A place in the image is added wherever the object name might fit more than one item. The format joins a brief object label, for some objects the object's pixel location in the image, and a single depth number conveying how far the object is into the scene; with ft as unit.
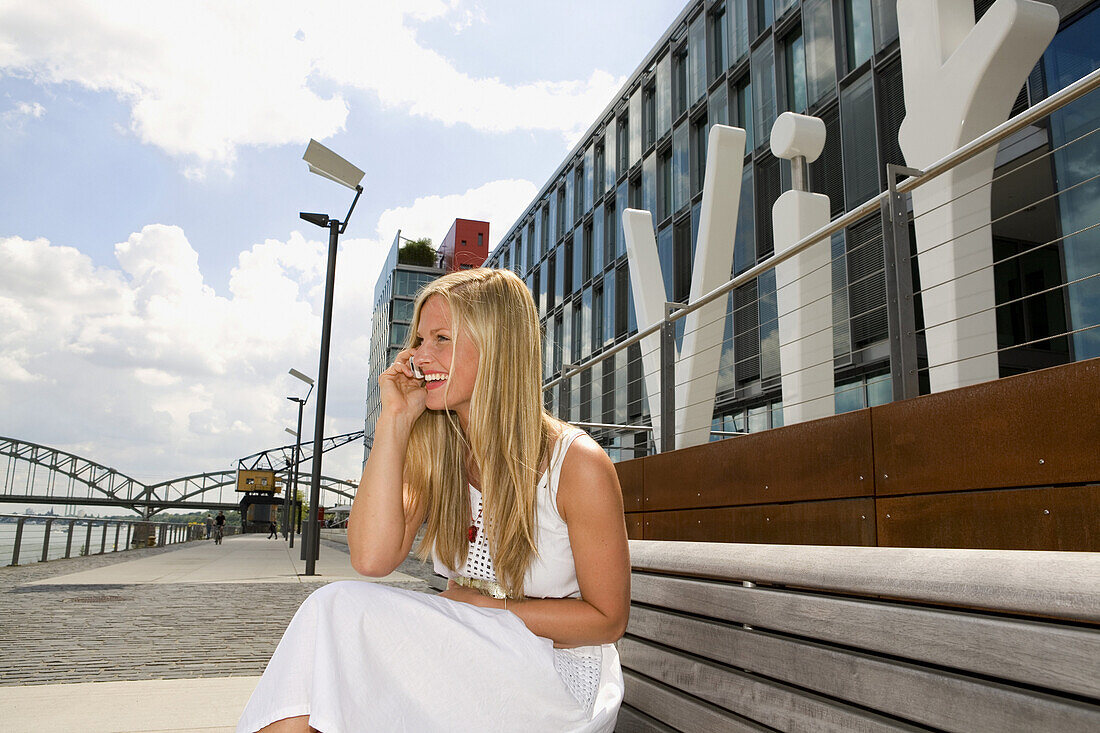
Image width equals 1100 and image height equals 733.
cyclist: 119.79
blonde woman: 5.45
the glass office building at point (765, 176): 29.78
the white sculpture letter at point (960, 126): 14.03
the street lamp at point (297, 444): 110.73
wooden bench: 3.65
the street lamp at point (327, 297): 46.55
